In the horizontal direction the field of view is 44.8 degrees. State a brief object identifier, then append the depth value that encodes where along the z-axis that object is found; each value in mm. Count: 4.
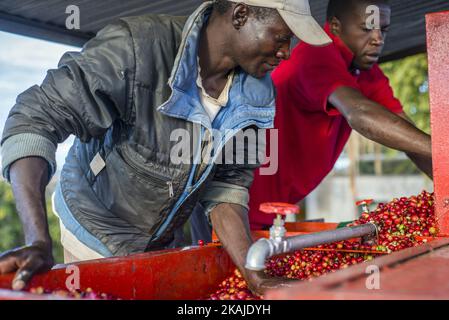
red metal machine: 1090
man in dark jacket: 2229
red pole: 2273
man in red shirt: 3389
